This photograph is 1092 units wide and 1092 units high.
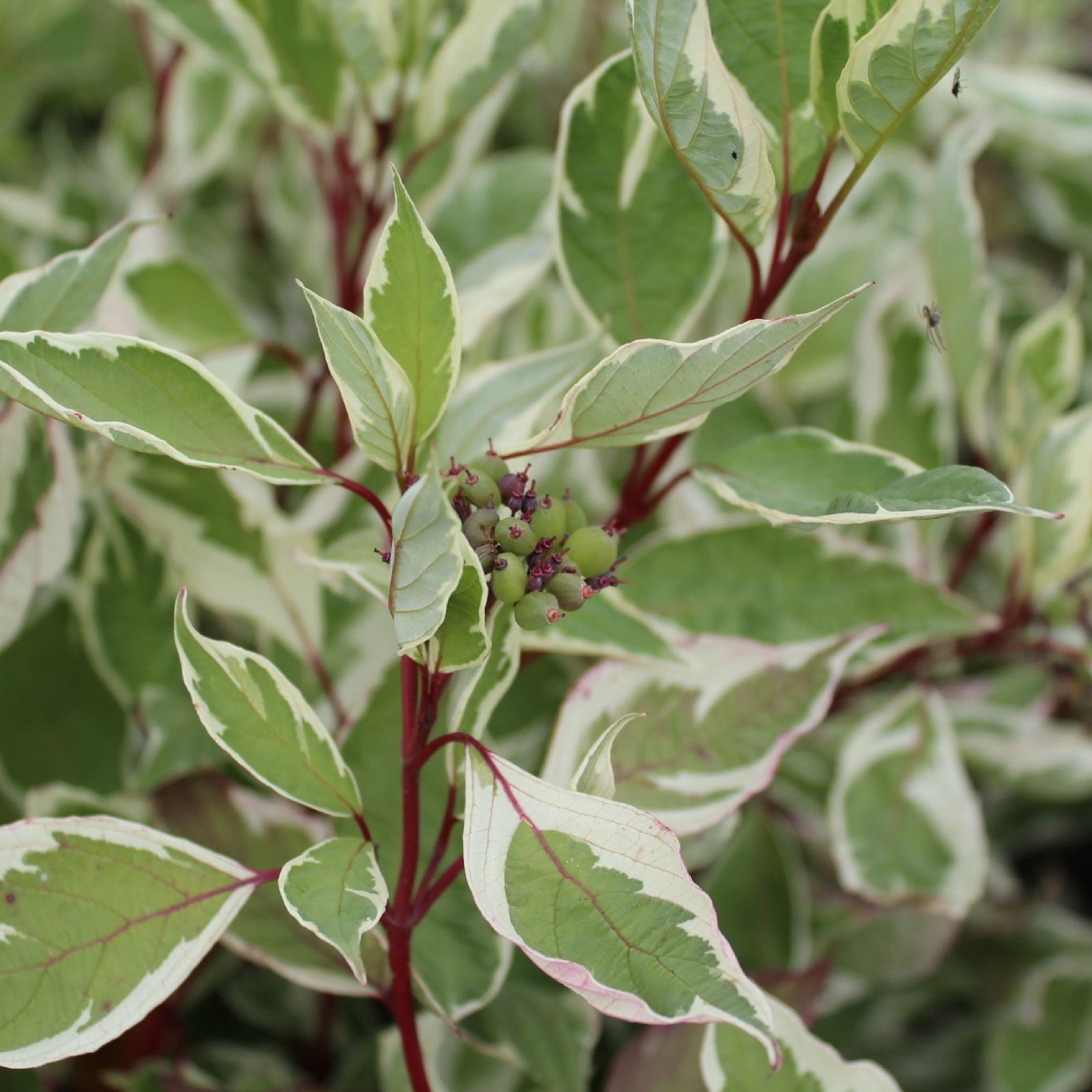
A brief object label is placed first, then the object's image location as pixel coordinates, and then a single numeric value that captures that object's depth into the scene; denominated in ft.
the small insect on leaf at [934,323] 2.44
